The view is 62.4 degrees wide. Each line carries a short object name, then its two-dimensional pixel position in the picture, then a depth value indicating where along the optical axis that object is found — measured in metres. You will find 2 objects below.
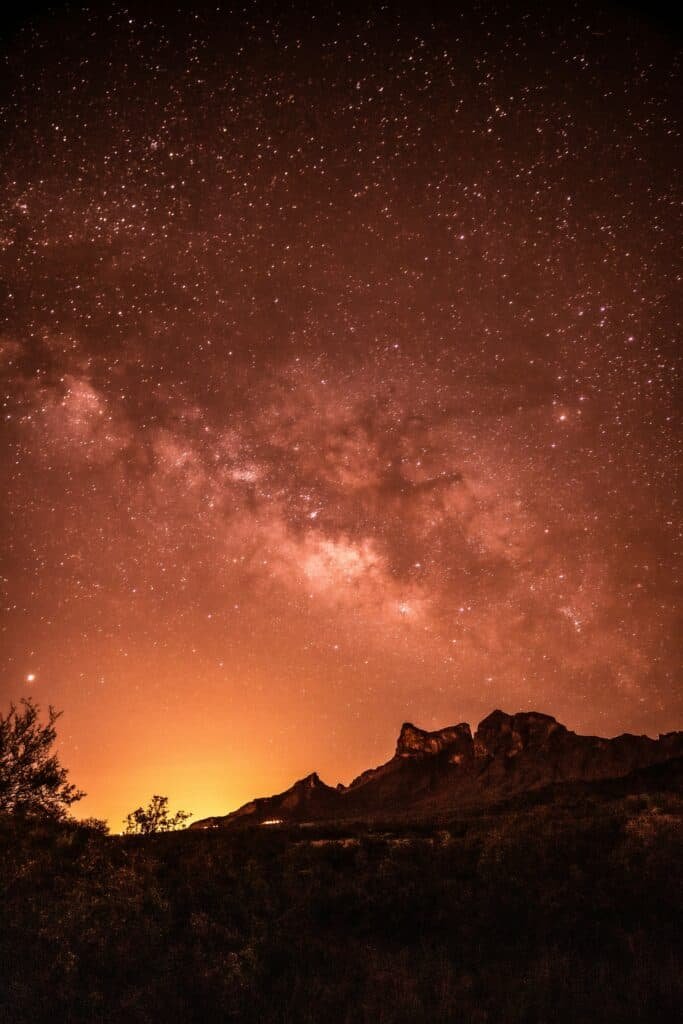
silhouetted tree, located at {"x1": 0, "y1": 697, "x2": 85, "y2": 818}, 21.08
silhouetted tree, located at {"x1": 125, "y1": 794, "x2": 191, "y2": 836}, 21.80
